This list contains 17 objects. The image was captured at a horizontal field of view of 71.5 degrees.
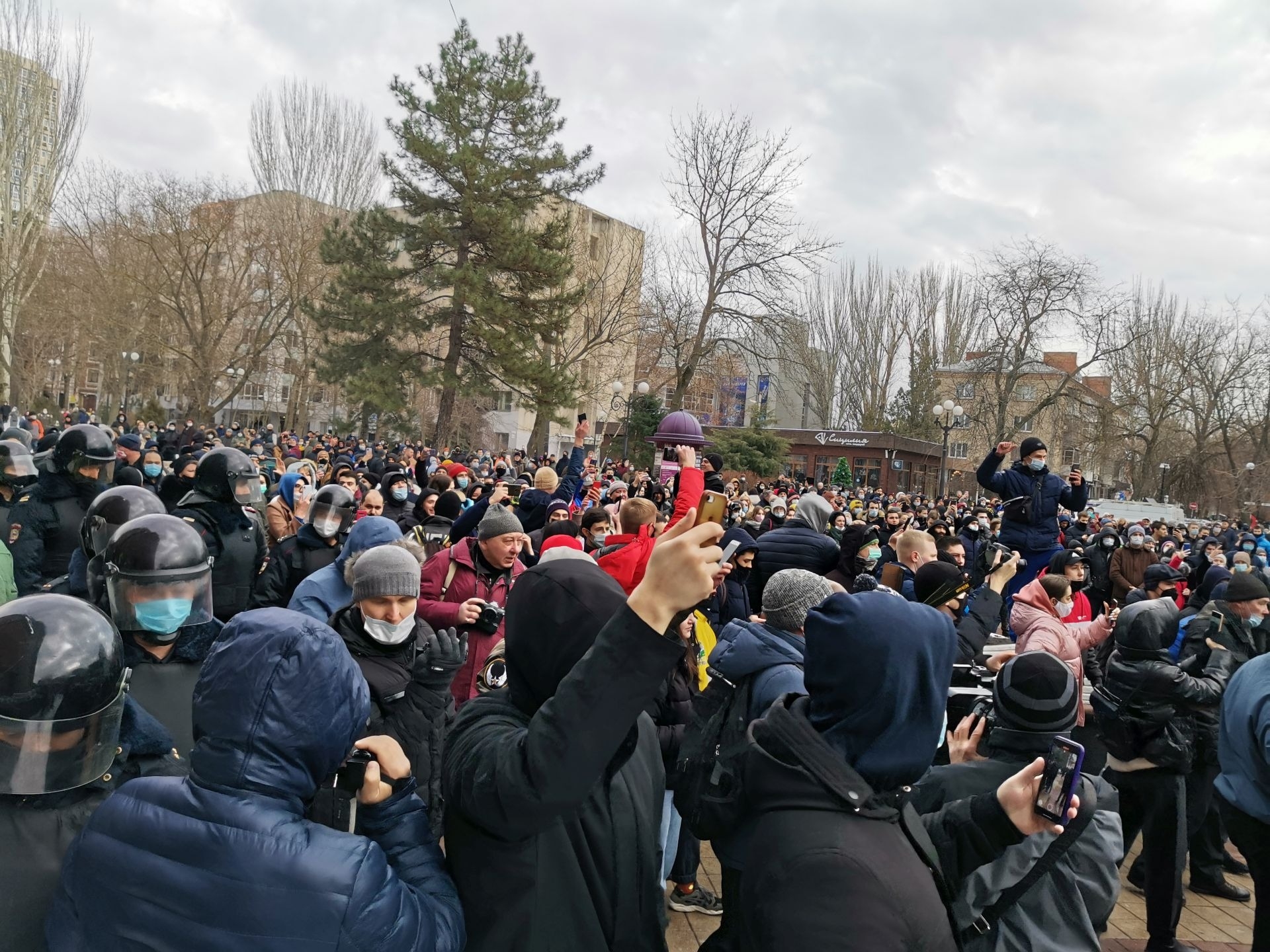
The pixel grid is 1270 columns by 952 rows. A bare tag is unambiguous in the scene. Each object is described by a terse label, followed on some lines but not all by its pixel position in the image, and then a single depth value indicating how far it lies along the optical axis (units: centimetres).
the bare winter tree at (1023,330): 3672
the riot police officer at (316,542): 528
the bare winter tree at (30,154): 2897
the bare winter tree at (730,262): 2962
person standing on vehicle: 779
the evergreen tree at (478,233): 2658
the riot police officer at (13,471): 590
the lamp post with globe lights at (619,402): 2261
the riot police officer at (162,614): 281
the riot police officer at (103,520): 414
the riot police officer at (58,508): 534
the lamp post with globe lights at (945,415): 2336
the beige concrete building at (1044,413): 4066
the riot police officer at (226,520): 511
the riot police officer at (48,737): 175
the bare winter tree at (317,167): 3697
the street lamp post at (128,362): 3925
